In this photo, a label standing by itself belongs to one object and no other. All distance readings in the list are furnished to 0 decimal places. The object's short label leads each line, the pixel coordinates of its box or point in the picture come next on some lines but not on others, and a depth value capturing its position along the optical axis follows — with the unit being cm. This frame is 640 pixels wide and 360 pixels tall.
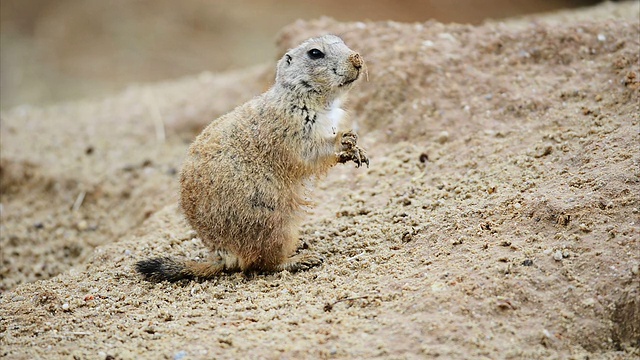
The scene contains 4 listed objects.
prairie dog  923
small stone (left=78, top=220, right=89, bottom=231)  1377
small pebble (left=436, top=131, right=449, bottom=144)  1163
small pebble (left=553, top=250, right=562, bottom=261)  778
